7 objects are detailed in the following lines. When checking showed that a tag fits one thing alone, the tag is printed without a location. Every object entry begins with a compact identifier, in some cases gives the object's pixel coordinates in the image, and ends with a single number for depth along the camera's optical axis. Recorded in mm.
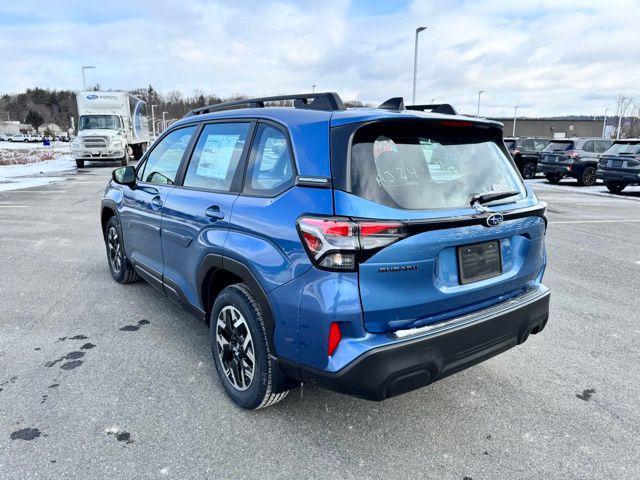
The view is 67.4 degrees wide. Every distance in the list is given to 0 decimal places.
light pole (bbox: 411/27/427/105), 27519
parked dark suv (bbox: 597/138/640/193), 14562
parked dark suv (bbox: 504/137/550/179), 20844
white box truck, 22859
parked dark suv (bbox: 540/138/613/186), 17766
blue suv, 2234
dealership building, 95575
